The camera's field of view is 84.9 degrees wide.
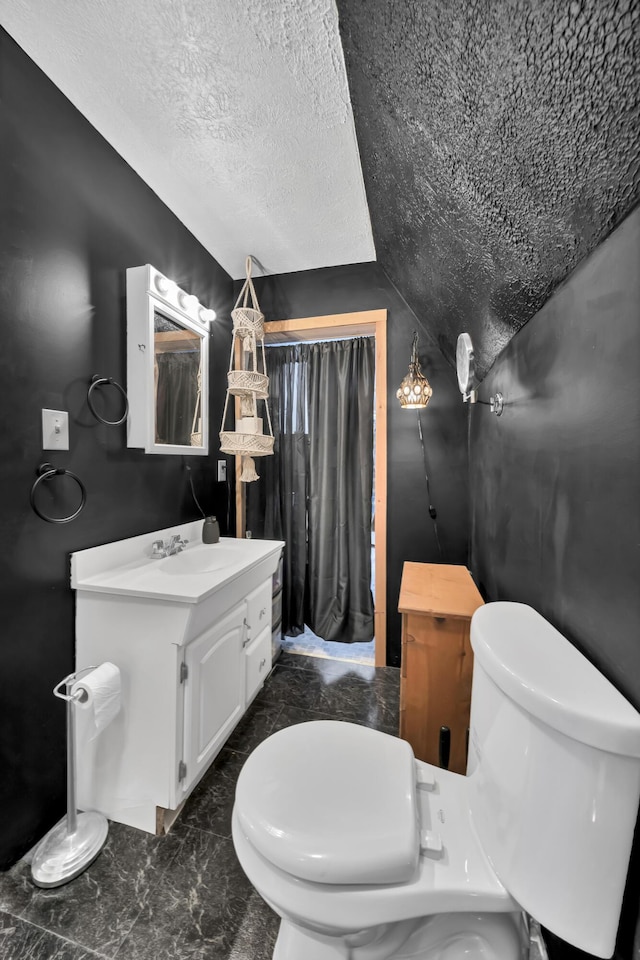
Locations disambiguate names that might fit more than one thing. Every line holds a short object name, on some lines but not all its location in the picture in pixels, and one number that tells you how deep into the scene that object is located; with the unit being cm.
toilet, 53
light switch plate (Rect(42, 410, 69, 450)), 115
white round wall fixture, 135
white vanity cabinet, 117
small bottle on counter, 190
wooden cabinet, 125
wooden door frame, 213
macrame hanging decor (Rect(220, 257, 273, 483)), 189
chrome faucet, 160
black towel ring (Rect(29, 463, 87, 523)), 112
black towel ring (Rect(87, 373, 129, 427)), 132
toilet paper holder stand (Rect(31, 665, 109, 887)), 105
